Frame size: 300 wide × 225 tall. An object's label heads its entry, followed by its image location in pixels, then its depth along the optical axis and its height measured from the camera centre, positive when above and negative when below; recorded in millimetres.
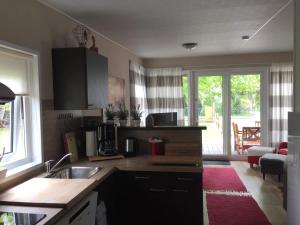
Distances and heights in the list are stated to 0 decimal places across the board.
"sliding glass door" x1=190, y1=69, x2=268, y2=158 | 6273 -51
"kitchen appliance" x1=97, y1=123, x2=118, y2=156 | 3074 -377
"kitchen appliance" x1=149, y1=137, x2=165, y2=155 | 3150 -491
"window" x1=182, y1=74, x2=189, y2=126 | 6496 +196
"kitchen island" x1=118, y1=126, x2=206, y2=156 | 3107 -383
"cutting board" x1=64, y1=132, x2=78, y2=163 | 2863 -419
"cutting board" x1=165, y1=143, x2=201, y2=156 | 3102 -522
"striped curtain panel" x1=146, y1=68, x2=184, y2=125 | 6410 +345
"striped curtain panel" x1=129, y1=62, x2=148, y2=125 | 5379 +415
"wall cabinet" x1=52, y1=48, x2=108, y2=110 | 2613 +290
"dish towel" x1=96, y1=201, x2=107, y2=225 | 2255 -929
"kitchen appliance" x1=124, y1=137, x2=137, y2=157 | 3172 -493
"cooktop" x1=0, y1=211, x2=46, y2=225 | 1497 -640
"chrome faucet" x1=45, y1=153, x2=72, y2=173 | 2480 -561
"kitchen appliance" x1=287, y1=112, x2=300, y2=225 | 2438 -613
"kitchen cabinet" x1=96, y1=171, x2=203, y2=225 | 2564 -915
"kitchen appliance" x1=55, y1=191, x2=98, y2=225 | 1696 -734
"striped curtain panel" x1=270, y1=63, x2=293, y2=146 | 6039 +101
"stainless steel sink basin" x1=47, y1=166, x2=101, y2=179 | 2600 -642
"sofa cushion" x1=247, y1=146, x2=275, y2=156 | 5468 -971
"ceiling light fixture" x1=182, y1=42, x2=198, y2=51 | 4516 +1030
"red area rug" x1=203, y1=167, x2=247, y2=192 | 4453 -1380
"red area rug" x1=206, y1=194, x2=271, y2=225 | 3283 -1430
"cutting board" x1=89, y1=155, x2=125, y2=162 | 2947 -578
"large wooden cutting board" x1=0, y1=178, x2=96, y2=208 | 1708 -602
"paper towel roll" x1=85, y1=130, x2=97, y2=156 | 3075 -414
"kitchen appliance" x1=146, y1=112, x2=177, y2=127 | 4187 -221
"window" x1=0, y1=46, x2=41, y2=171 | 2261 -61
